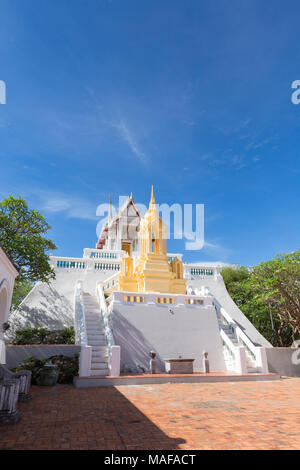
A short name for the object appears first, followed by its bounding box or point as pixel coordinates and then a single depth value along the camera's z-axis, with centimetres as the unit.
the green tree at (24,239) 1471
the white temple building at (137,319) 1189
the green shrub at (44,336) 1414
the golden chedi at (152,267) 1670
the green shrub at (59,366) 984
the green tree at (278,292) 1537
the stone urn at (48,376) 946
